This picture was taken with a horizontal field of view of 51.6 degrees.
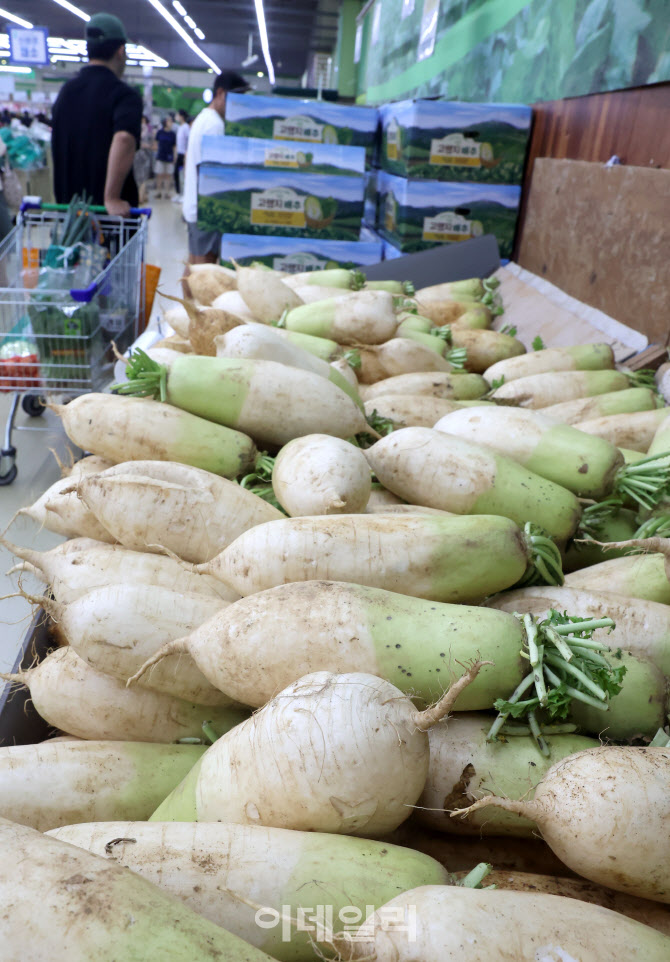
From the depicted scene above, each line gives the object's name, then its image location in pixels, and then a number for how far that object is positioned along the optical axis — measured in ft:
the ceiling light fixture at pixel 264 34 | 72.58
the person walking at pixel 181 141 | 55.98
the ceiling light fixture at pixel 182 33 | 74.14
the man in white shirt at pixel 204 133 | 19.29
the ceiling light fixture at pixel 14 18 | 83.49
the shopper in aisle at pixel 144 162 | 53.24
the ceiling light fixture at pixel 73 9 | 76.64
